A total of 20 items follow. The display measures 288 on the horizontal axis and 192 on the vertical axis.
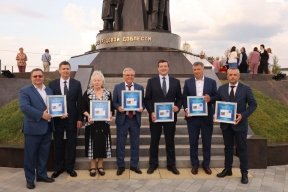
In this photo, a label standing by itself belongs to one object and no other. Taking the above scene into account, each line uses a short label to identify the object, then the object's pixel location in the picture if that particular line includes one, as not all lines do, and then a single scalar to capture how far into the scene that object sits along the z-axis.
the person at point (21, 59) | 14.03
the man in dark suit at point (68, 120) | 5.50
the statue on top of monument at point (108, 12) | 14.67
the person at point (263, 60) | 13.76
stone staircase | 6.03
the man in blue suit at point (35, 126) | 4.96
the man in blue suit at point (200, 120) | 5.67
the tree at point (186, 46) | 36.23
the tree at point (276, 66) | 41.03
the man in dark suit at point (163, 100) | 5.70
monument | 12.66
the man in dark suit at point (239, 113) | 5.24
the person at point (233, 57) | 13.32
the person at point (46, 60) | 15.04
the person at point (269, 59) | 13.99
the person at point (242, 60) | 14.05
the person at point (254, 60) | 13.39
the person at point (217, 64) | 15.98
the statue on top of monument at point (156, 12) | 14.46
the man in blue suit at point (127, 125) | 5.66
